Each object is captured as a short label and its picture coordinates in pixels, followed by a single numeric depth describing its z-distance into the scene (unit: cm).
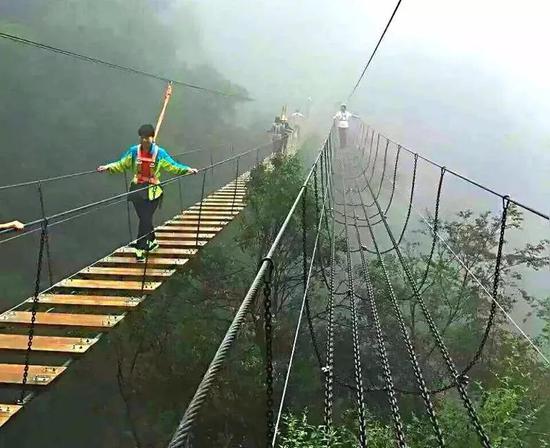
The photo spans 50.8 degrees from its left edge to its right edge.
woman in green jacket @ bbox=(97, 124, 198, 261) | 374
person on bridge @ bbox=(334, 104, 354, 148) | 1417
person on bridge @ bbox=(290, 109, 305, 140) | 1681
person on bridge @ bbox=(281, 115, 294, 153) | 1311
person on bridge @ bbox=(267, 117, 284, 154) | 1296
